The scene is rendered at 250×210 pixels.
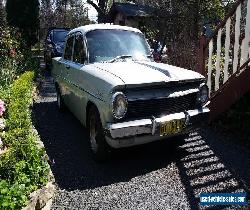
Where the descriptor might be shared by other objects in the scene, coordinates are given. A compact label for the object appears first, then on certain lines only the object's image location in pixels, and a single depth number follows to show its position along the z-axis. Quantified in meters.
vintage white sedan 2.64
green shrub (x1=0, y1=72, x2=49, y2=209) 2.03
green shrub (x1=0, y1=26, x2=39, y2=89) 5.48
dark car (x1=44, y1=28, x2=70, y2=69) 8.55
